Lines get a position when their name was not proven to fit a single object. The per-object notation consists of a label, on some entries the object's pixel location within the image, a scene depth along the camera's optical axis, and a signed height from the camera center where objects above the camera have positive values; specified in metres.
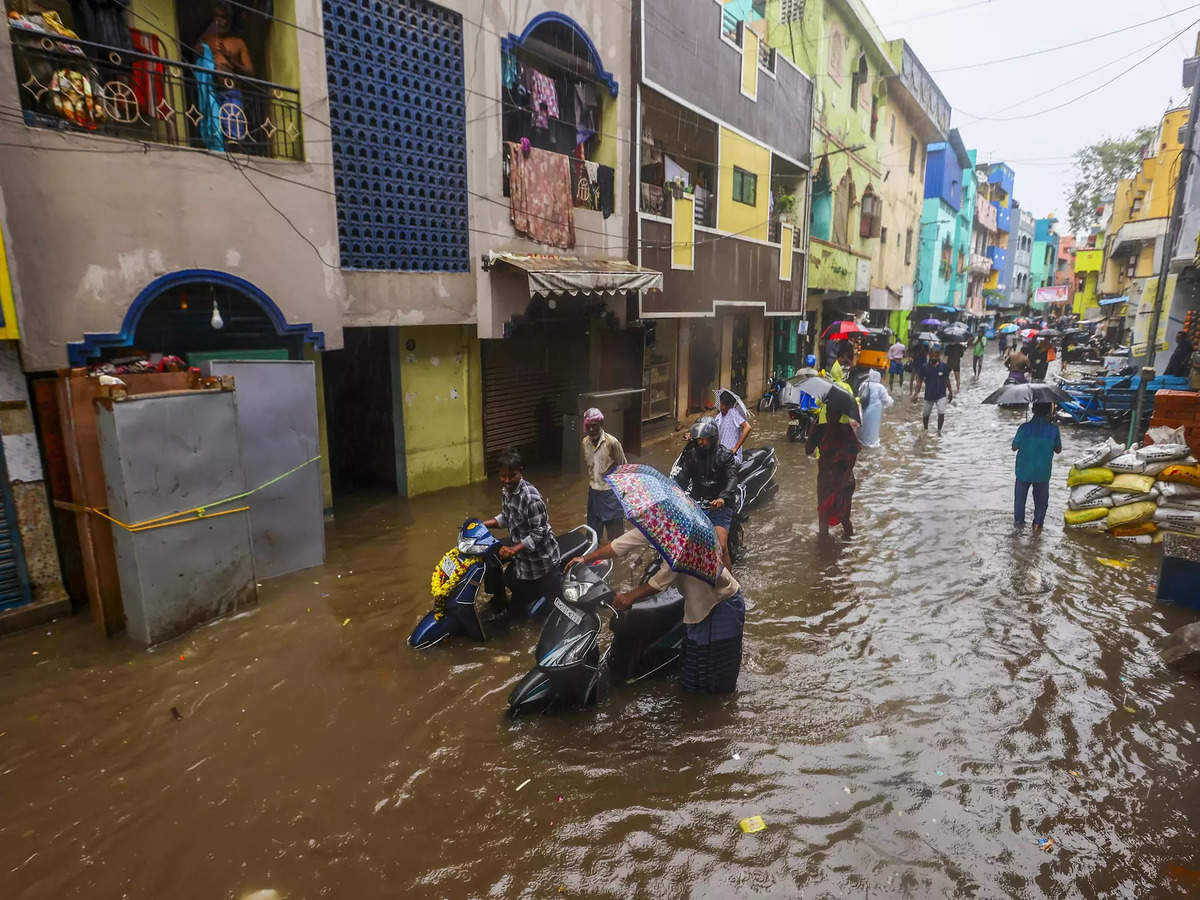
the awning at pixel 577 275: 9.44 +0.93
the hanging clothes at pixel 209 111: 6.91 +2.30
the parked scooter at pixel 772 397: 18.75 -1.67
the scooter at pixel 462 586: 5.43 -2.00
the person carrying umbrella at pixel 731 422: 8.35 -1.05
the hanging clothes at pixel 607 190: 11.75 +2.55
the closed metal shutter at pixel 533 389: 11.62 -0.94
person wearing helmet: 6.01 -1.25
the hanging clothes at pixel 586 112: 11.47 +3.84
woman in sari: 8.12 -1.61
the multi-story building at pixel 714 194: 13.16 +3.35
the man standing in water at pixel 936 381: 15.30 -0.98
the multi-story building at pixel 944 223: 37.44 +6.81
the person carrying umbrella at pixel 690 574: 3.95 -1.51
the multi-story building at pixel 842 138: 19.83 +7.01
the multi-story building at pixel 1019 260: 67.38 +8.22
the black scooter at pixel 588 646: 4.47 -2.15
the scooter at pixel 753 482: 7.96 -2.03
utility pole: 10.91 +1.38
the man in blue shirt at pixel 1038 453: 8.32 -1.42
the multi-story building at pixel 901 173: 28.73 +7.74
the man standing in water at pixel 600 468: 7.10 -1.40
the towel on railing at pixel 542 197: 10.09 +2.15
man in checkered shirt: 5.54 -1.73
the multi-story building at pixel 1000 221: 58.41 +10.66
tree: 41.12 +10.63
